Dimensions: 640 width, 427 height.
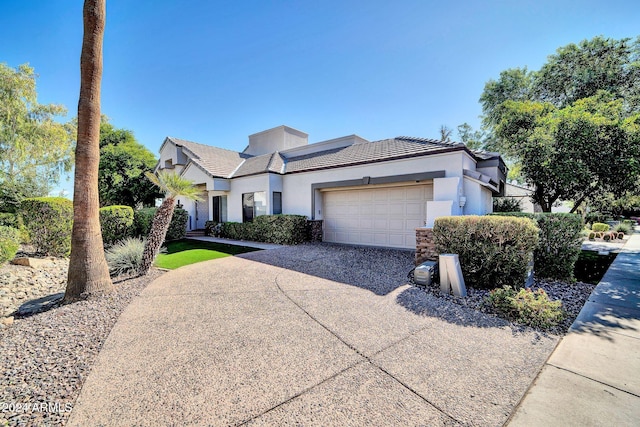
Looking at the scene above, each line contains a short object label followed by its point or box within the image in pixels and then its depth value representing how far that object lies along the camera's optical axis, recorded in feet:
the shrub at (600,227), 62.90
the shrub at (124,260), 24.74
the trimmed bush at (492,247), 19.36
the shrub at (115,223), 36.99
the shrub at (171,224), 44.70
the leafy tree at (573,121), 31.53
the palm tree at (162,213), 24.92
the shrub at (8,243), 20.76
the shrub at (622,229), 61.89
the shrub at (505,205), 47.78
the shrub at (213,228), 54.56
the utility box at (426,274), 20.95
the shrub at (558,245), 22.97
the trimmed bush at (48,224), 27.63
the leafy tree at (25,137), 45.73
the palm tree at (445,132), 118.25
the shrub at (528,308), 14.39
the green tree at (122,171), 69.51
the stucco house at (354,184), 31.99
